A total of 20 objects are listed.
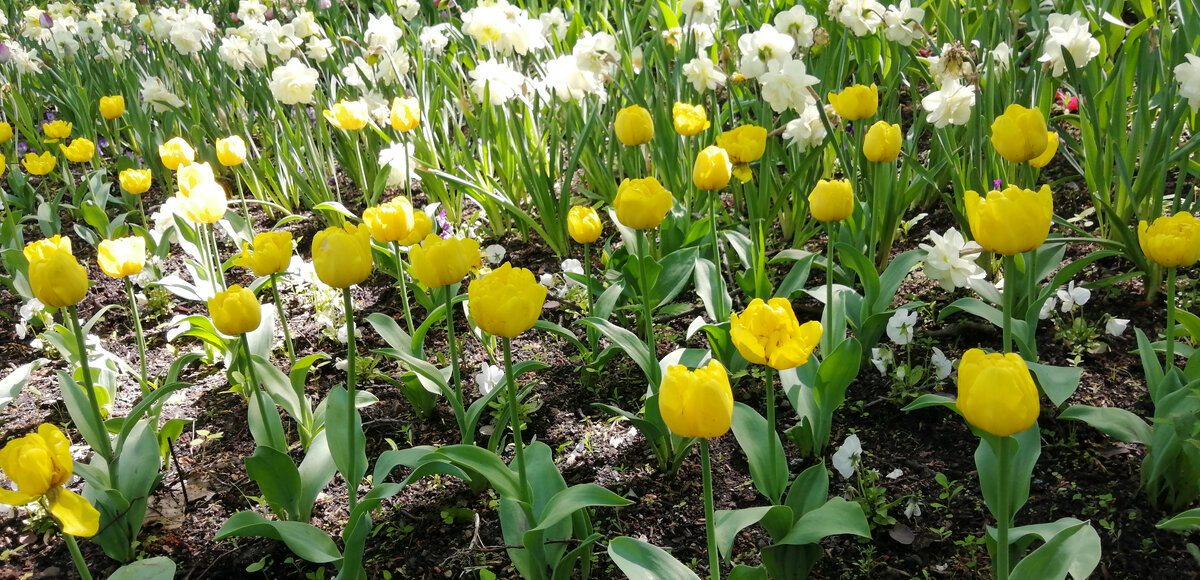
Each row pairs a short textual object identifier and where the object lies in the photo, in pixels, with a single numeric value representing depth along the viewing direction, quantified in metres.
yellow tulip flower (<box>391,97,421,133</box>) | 2.24
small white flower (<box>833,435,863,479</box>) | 1.55
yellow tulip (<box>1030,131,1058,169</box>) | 1.60
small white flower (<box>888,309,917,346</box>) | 1.82
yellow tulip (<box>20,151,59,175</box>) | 2.68
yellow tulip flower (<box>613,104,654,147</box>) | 1.86
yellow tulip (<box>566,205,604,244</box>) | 1.73
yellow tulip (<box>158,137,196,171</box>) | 2.23
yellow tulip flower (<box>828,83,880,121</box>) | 1.75
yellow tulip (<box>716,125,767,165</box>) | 1.80
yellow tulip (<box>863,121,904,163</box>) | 1.61
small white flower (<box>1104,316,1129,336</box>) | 1.81
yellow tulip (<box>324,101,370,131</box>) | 2.32
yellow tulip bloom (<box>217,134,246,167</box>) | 2.20
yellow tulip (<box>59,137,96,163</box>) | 2.62
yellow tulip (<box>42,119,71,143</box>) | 2.98
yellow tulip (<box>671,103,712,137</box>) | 1.87
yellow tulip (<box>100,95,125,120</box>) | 2.83
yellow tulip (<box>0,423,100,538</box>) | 1.08
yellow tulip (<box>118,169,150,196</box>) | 2.36
